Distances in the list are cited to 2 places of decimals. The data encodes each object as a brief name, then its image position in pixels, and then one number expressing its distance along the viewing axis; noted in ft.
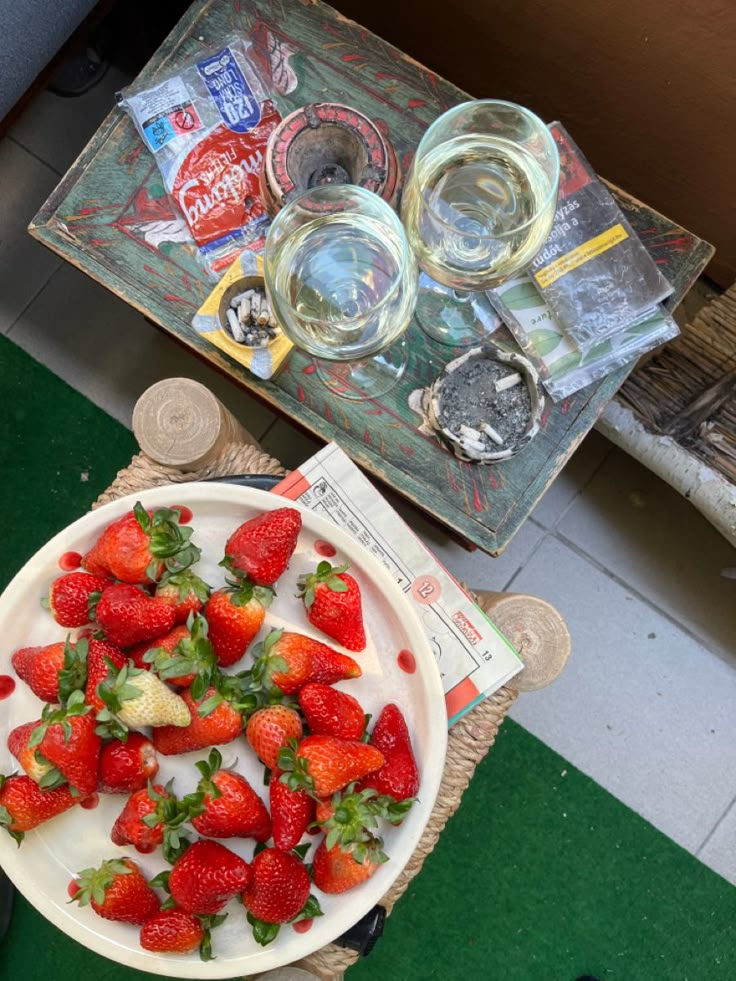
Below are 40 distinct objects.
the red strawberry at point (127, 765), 2.58
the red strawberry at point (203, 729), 2.59
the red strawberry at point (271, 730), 2.59
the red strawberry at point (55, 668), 2.58
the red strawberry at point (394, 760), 2.67
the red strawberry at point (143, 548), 2.62
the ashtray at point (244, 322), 3.19
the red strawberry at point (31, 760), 2.56
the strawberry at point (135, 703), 2.50
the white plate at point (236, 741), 2.64
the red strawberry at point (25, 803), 2.60
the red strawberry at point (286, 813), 2.57
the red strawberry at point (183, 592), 2.66
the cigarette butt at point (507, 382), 3.25
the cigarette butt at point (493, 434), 3.21
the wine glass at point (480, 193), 2.72
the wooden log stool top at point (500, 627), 3.20
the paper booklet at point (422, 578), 3.13
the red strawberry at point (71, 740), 2.53
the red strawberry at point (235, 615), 2.62
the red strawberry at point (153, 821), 2.56
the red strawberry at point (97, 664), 2.58
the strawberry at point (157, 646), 2.63
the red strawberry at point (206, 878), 2.53
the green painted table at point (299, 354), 3.32
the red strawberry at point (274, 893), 2.55
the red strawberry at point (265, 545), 2.64
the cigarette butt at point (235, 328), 3.21
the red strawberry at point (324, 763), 2.53
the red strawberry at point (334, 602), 2.68
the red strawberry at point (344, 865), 2.57
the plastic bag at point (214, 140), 3.36
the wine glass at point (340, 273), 2.78
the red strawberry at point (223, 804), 2.55
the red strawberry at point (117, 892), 2.58
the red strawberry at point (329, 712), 2.62
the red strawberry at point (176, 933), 2.59
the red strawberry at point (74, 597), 2.68
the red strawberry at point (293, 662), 2.64
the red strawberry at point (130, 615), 2.58
